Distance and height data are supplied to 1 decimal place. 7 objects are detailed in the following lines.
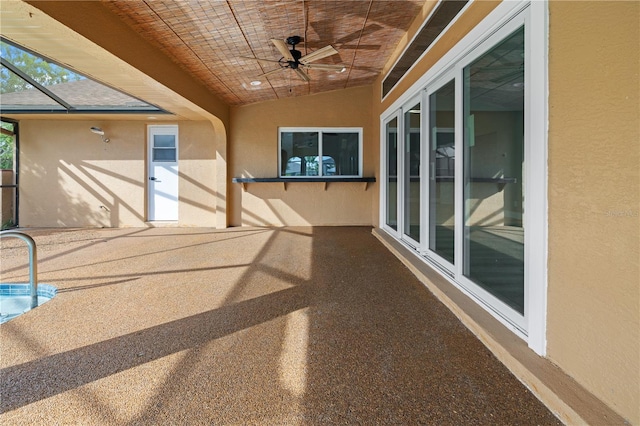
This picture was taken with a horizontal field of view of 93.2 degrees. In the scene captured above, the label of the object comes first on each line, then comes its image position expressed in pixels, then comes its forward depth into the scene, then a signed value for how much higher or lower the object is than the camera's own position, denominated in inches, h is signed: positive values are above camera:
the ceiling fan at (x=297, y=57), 143.8 +78.6
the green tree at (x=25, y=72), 161.0 +83.5
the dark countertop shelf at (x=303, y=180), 240.4 +25.1
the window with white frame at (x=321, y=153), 251.9 +48.3
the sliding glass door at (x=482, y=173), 69.5 +10.8
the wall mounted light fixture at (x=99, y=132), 241.3 +63.5
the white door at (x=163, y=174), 255.6 +31.0
